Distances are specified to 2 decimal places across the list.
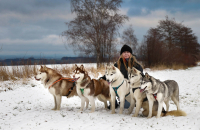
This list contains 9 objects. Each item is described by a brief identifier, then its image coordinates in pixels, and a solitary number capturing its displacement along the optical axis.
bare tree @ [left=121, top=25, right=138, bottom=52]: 23.61
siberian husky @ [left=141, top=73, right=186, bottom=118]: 3.62
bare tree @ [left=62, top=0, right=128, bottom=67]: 15.28
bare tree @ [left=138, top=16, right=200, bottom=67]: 19.98
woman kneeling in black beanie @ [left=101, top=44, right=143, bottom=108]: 4.77
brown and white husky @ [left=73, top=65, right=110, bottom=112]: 4.36
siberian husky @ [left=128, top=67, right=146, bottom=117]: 3.88
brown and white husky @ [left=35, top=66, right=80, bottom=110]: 4.71
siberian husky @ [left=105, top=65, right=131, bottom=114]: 4.01
